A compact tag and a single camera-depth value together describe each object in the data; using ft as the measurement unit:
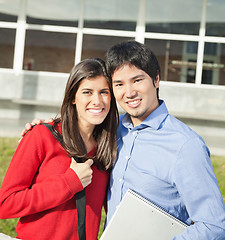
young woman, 6.32
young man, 5.66
